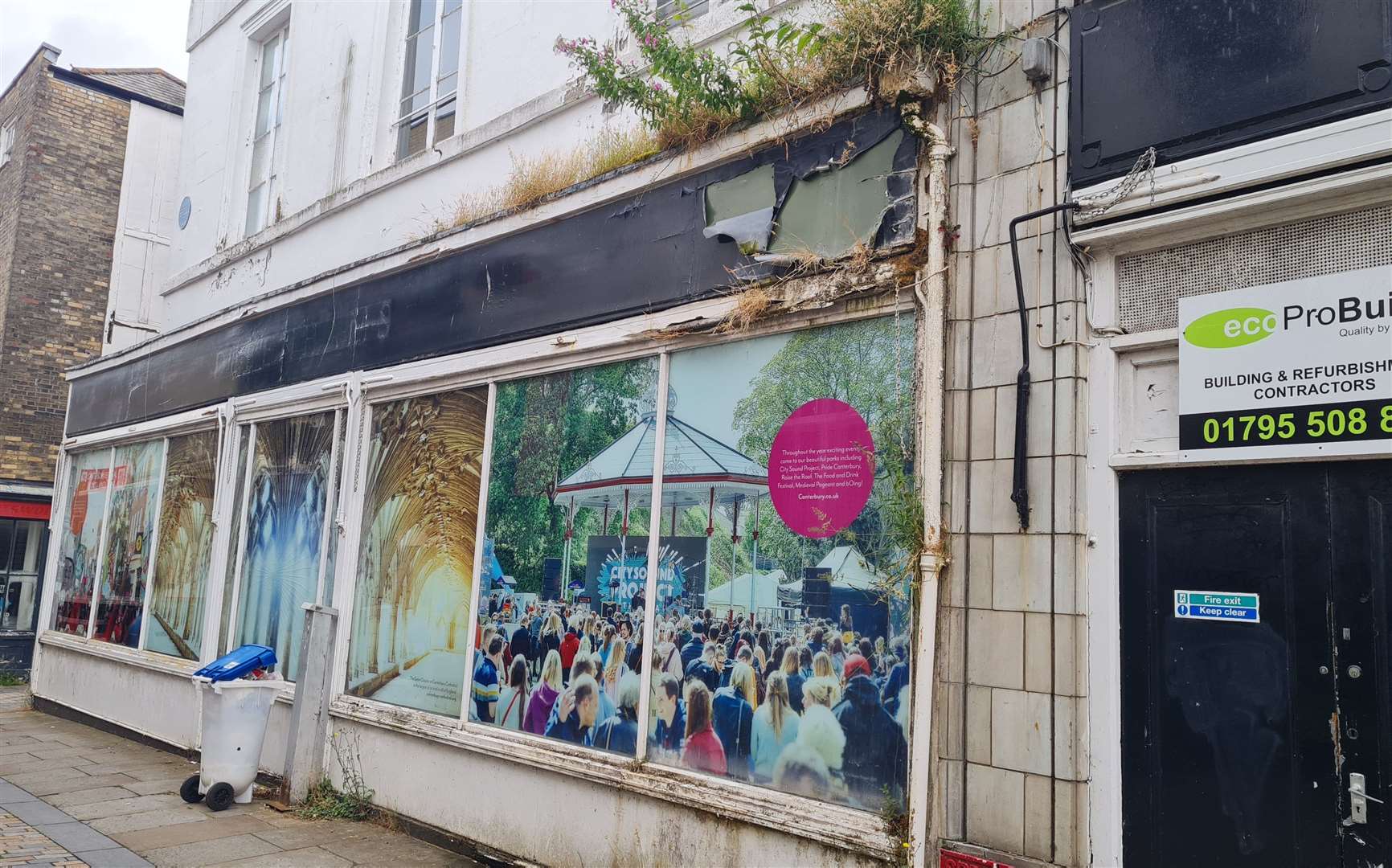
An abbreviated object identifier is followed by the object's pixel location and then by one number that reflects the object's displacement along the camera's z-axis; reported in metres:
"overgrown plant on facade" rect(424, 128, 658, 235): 7.26
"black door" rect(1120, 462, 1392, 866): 3.86
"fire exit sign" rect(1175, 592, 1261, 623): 4.13
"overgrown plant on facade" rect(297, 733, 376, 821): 8.03
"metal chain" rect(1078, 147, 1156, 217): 4.52
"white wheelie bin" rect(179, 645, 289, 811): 8.22
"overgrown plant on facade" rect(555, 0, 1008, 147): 5.31
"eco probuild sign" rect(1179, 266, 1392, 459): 3.96
